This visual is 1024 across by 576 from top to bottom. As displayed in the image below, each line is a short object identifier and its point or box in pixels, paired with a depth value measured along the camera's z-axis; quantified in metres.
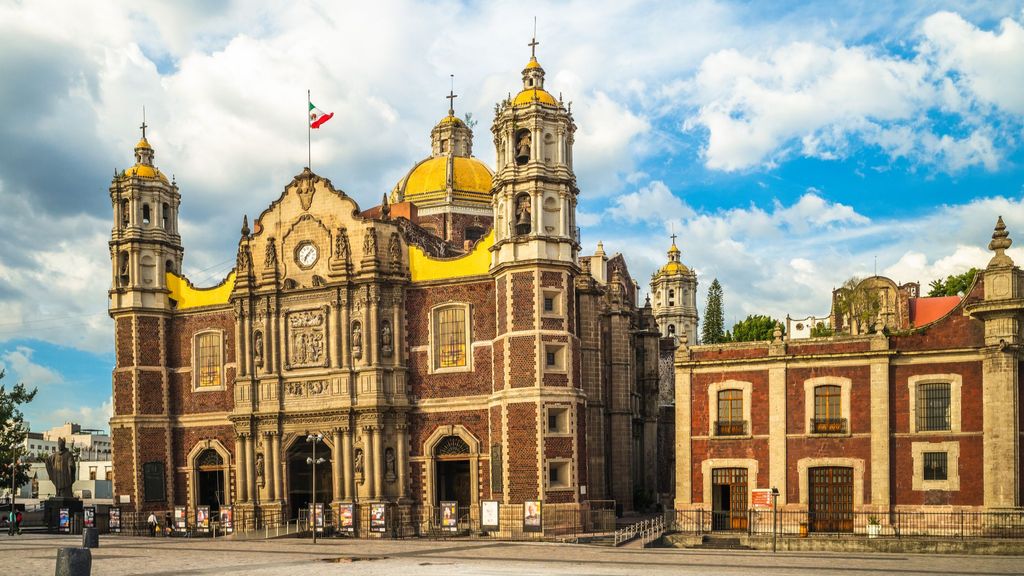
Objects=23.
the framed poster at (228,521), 50.72
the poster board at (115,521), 53.38
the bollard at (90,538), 32.94
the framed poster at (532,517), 43.69
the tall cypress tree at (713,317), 111.69
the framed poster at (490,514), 44.41
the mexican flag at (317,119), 53.31
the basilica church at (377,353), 46.22
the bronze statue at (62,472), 55.78
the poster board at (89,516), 52.53
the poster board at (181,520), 51.81
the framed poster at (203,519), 50.75
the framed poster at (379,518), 46.69
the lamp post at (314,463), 42.19
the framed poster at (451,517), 45.31
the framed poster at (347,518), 47.44
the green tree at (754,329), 82.06
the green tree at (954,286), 64.19
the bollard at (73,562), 13.77
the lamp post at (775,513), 37.50
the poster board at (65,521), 52.19
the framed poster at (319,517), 47.42
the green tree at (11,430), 63.00
